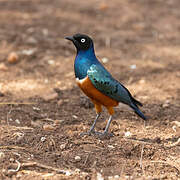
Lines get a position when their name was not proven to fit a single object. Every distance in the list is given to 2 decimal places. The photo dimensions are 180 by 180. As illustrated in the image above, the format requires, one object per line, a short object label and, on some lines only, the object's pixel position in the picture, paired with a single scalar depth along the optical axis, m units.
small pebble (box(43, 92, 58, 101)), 12.15
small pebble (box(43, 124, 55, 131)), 10.13
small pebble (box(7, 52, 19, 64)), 14.61
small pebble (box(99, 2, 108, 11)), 21.22
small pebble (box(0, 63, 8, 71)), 14.11
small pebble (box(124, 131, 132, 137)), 10.15
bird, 9.37
